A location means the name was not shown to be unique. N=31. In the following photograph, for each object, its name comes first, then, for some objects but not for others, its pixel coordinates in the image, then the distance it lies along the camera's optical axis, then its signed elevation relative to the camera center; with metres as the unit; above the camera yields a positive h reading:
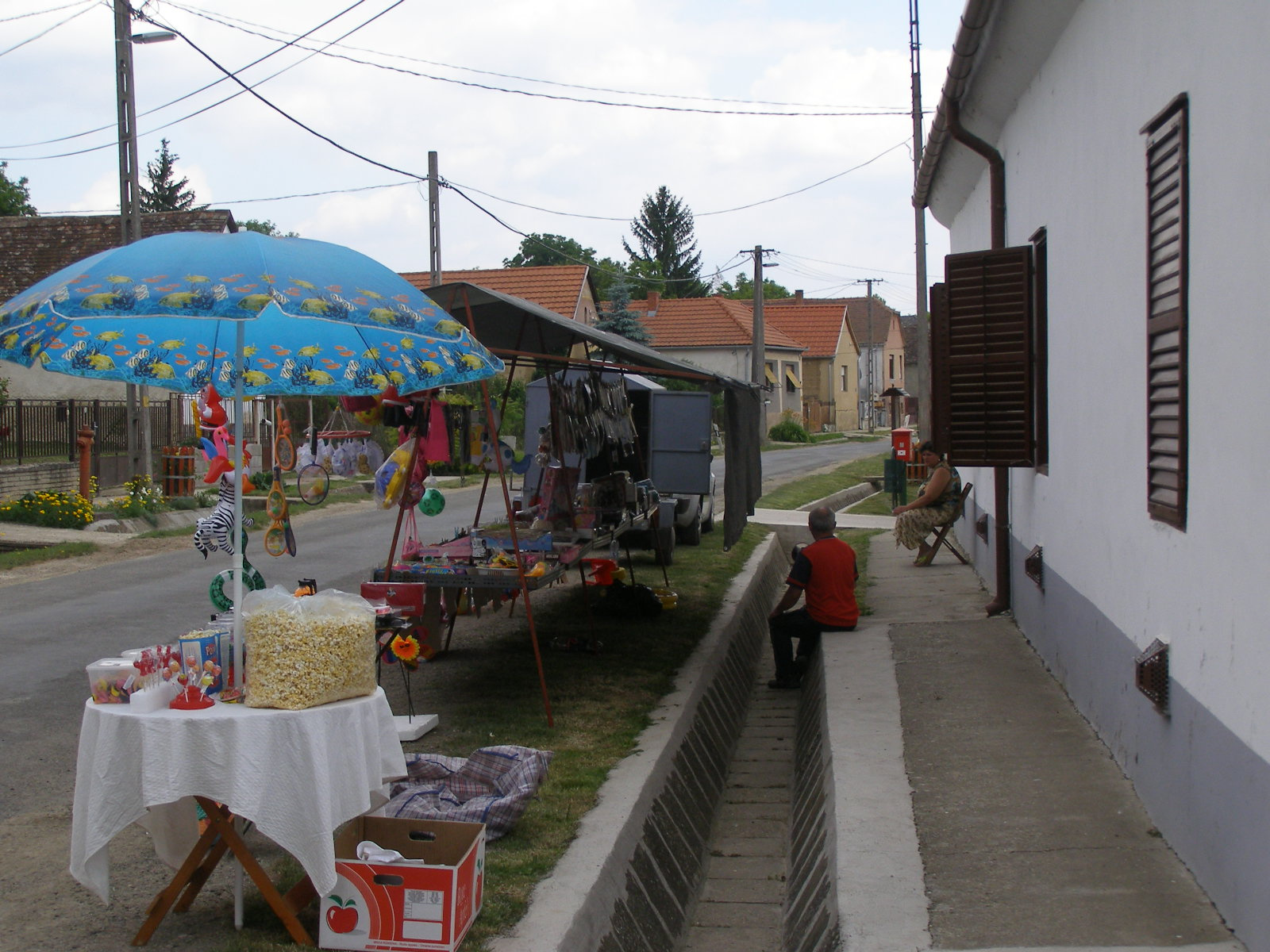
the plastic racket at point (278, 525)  5.52 -0.46
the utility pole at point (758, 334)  40.53 +2.97
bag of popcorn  4.18 -0.78
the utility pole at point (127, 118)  17.25 +4.54
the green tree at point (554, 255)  80.69 +11.49
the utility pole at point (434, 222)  23.83 +4.09
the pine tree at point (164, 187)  67.00 +13.57
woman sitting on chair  12.83 -0.95
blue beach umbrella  4.30 +0.43
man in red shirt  9.52 -1.37
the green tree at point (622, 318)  40.53 +3.59
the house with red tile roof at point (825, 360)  64.62 +3.31
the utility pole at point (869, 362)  66.00 +3.39
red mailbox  22.97 -0.43
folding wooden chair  12.95 -1.23
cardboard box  4.07 -1.64
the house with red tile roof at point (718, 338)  54.19 +3.84
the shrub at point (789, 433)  50.94 -0.51
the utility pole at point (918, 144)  24.88 +5.72
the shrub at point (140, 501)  17.91 -1.08
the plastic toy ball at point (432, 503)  7.96 -0.51
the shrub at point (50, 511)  17.14 -1.15
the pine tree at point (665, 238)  82.00 +12.68
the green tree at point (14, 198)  48.69 +9.97
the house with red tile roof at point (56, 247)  29.79 +4.93
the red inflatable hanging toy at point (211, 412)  5.31 +0.08
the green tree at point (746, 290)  99.65 +11.36
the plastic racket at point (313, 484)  6.92 -0.33
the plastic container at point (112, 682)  4.24 -0.89
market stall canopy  8.05 +0.56
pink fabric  7.82 -0.07
